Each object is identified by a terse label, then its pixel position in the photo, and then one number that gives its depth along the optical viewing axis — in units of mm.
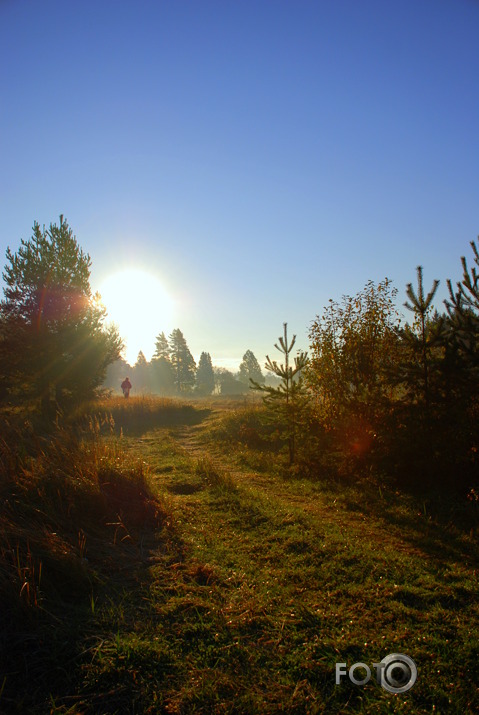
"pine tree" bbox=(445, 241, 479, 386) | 7188
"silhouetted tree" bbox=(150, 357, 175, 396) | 69750
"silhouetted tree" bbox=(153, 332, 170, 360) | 69750
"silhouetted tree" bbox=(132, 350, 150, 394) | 84188
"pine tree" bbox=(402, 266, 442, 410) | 8109
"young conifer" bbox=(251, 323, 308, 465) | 11219
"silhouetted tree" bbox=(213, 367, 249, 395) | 81688
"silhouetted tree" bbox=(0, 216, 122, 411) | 18125
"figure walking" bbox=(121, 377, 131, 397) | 28559
